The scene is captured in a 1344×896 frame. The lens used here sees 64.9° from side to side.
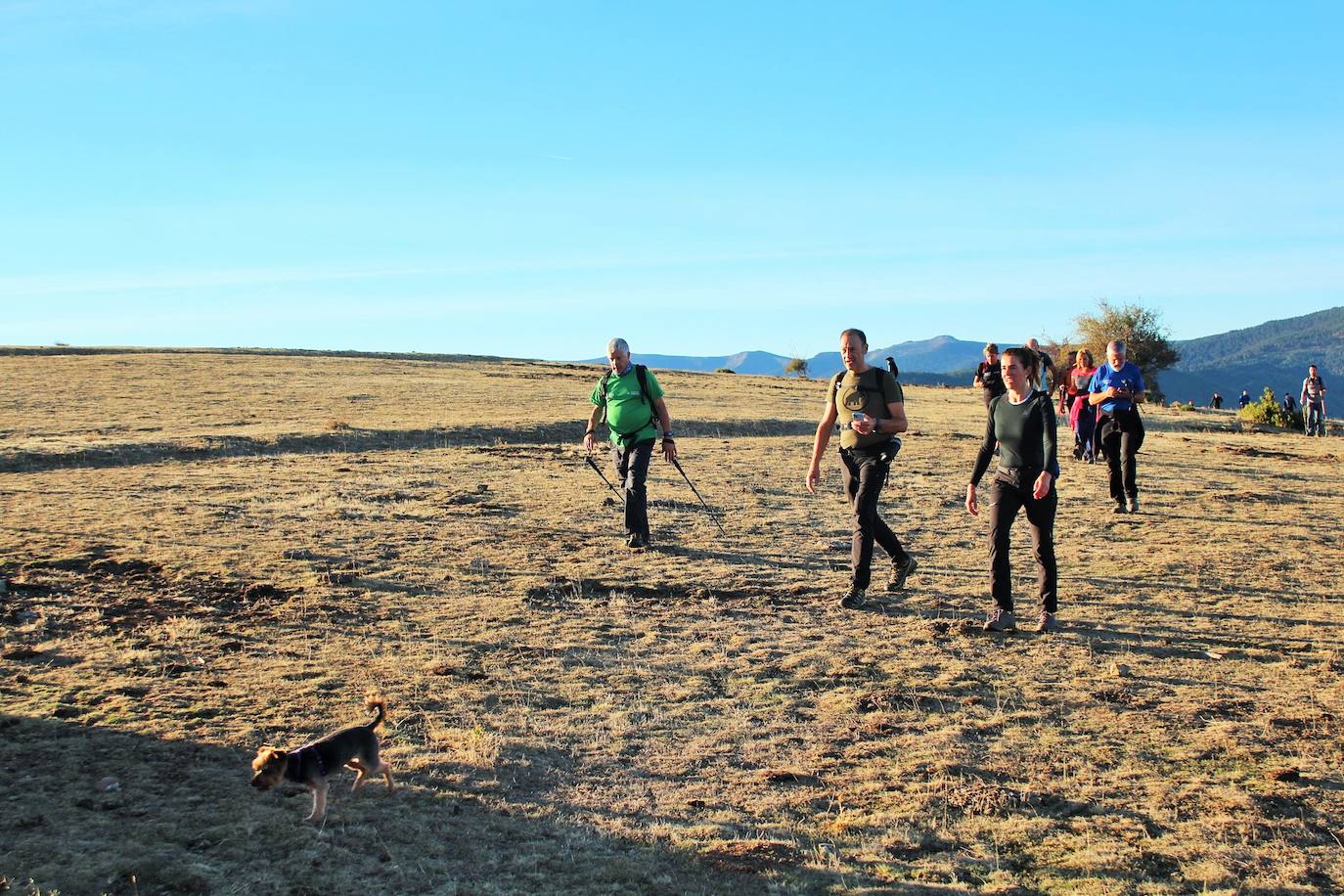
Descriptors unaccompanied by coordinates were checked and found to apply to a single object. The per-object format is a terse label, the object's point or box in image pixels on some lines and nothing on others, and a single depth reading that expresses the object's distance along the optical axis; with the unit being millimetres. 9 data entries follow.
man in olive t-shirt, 8812
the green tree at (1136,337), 62562
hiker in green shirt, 11297
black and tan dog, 4891
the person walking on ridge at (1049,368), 13789
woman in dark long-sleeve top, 7941
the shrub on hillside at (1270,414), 34219
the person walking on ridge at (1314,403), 26180
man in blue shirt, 13266
